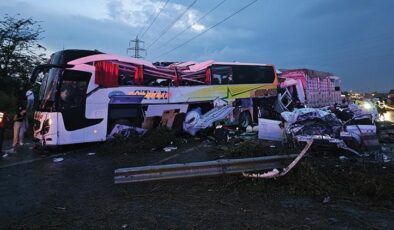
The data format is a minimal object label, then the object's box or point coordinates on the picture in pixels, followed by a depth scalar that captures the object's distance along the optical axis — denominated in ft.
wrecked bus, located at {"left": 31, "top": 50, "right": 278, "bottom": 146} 38.88
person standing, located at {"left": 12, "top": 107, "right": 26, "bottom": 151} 41.52
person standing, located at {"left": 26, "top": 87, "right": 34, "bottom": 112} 44.43
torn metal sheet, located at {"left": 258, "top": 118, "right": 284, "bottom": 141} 42.60
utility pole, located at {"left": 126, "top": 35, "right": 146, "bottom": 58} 188.05
